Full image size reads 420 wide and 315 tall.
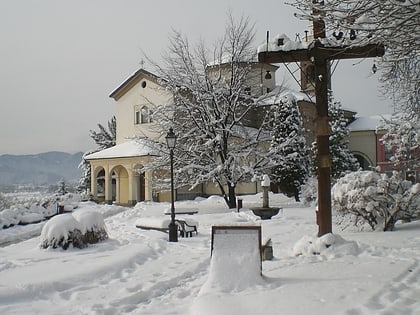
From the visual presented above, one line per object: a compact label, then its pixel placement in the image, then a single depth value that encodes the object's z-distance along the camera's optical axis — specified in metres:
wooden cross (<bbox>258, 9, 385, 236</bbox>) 11.12
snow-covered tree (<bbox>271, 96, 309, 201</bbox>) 30.92
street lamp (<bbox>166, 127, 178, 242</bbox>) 15.29
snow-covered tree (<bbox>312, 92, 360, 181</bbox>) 34.39
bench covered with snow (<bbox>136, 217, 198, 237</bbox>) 16.69
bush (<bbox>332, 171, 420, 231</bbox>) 13.77
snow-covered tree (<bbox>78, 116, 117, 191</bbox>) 54.62
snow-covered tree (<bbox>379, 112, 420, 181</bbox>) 18.29
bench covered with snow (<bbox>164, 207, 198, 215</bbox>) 24.56
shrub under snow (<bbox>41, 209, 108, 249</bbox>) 13.12
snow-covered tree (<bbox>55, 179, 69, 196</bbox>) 56.76
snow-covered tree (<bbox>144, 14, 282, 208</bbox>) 28.44
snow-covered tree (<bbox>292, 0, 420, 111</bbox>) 6.18
